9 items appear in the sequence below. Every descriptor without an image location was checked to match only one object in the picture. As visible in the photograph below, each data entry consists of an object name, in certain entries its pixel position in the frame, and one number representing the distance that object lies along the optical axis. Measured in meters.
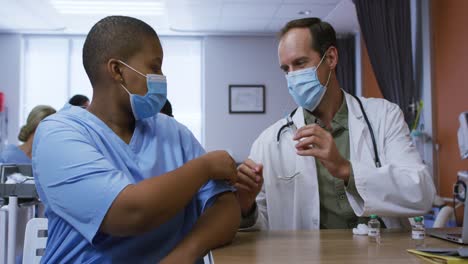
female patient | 0.92
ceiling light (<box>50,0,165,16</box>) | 5.27
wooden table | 0.97
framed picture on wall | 6.59
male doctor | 1.38
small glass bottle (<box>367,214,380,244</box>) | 1.25
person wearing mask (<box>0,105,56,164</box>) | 3.17
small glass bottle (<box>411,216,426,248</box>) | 1.24
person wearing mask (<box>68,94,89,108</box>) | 3.45
